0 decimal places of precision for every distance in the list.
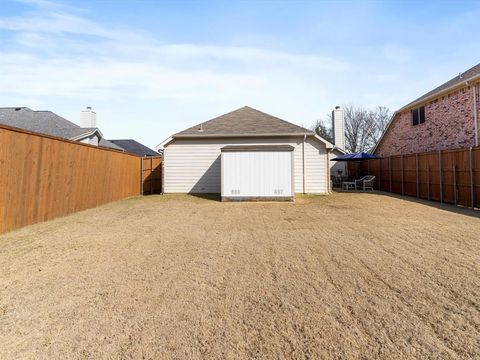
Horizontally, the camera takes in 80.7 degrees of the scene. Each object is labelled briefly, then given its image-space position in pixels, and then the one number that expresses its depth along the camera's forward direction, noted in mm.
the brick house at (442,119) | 12742
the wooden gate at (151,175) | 16373
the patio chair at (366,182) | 17547
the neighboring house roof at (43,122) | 16375
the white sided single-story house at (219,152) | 14812
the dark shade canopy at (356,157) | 17438
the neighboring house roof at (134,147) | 29859
